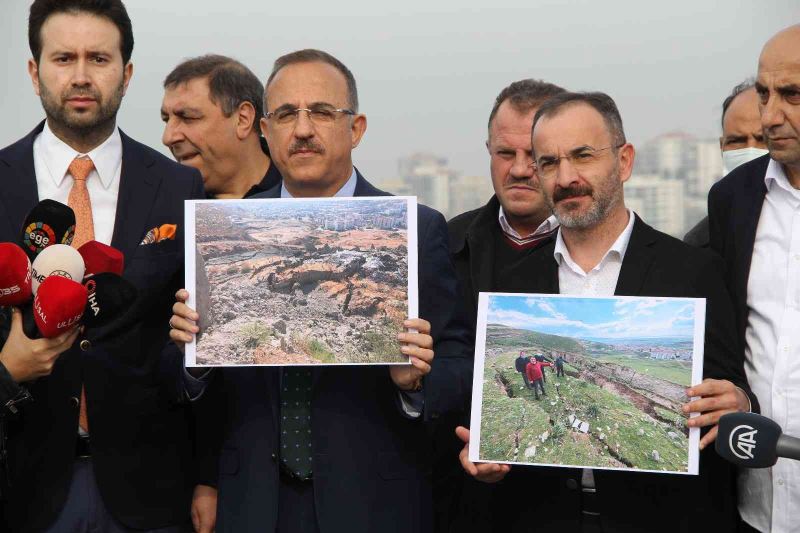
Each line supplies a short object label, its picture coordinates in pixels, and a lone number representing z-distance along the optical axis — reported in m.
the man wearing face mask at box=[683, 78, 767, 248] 4.98
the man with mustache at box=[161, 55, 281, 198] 5.06
